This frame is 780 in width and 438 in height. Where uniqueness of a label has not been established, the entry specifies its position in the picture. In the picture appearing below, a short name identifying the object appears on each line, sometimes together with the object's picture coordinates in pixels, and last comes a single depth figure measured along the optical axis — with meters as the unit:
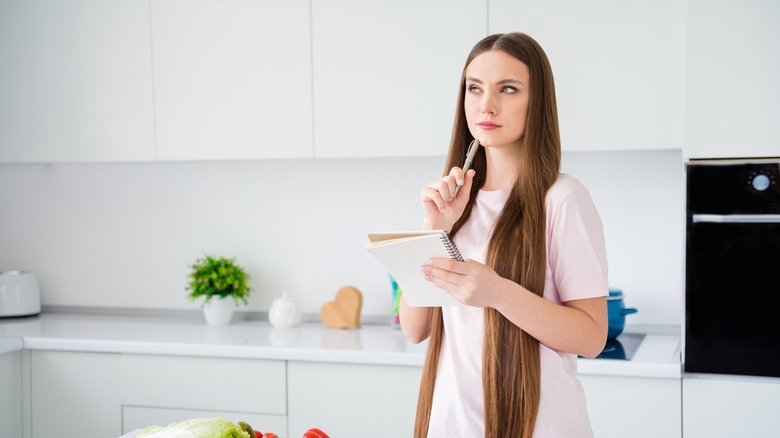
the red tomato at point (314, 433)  1.21
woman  1.46
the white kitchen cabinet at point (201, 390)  2.65
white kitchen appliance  3.28
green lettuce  1.08
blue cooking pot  2.65
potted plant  3.11
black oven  2.25
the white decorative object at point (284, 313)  3.05
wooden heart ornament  3.02
